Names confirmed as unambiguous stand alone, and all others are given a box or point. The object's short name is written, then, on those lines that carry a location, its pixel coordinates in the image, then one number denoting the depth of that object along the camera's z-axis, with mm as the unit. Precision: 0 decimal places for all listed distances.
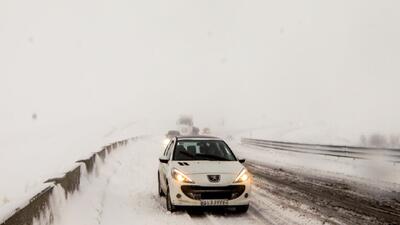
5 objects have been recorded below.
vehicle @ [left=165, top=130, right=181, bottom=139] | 48950
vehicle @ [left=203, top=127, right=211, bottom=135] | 56438
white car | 9461
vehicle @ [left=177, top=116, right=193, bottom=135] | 50969
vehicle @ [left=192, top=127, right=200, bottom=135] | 52188
